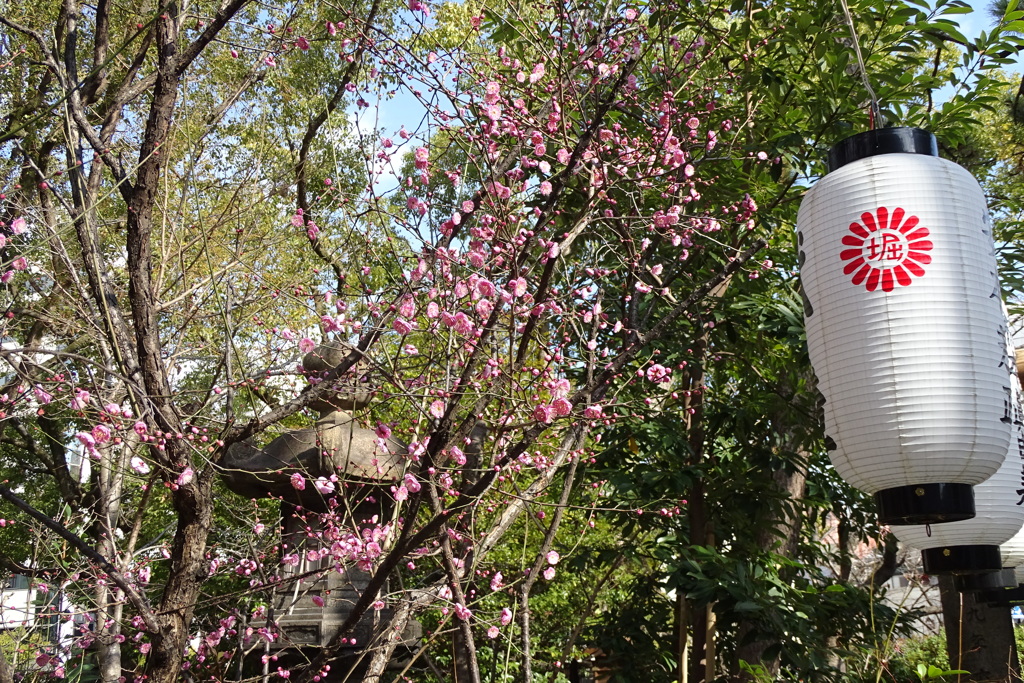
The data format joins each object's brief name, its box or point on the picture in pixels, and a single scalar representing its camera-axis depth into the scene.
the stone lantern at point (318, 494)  3.83
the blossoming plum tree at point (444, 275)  2.67
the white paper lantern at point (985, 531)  3.17
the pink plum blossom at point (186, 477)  2.80
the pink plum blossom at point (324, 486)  2.96
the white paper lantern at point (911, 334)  2.53
